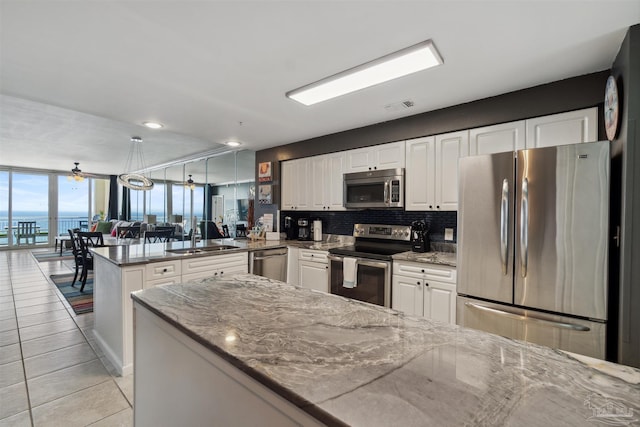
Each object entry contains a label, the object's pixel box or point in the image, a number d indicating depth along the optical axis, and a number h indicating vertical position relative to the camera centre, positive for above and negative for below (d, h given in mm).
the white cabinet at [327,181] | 3791 +426
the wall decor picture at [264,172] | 4652 +657
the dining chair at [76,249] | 4832 -665
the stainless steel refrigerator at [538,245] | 1745 -204
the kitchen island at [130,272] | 2350 -580
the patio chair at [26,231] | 8680 -667
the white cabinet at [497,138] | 2459 +677
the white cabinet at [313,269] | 3480 -709
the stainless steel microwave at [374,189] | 3176 +279
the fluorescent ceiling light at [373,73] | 1849 +1017
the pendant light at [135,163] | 5031 +1287
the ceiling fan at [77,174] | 7629 +949
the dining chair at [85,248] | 4453 -591
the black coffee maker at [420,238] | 3059 -261
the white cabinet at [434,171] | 2822 +440
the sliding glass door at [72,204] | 9391 +186
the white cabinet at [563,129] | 2160 +677
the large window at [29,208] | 8547 +41
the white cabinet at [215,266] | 2839 -577
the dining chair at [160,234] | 4480 -369
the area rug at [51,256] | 7152 -1220
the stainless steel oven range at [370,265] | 2879 -544
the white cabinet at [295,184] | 4199 +423
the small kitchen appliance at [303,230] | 4277 -263
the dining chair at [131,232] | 6374 -486
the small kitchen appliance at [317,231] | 4215 -272
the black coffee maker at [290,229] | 4434 -260
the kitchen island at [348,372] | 594 -401
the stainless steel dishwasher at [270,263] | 3477 -642
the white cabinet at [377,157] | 3232 +658
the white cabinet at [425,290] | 2492 -693
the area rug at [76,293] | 3839 -1282
